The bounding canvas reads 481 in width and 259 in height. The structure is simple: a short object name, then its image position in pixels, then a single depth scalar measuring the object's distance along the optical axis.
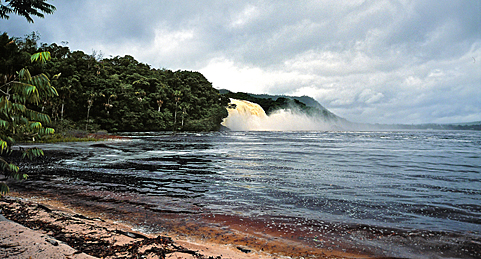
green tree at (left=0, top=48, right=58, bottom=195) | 3.71
